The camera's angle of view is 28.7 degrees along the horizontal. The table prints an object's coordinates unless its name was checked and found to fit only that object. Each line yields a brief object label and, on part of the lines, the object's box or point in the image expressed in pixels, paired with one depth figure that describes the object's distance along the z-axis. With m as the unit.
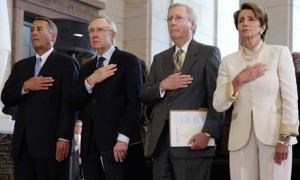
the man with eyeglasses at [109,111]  4.32
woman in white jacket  3.65
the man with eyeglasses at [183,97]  4.00
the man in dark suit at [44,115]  4.51
